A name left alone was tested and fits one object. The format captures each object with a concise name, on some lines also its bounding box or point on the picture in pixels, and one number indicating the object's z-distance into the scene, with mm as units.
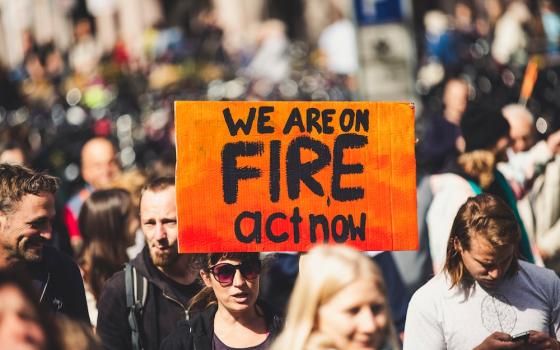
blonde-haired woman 7554
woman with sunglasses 9742
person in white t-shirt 9940
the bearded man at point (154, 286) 10705
